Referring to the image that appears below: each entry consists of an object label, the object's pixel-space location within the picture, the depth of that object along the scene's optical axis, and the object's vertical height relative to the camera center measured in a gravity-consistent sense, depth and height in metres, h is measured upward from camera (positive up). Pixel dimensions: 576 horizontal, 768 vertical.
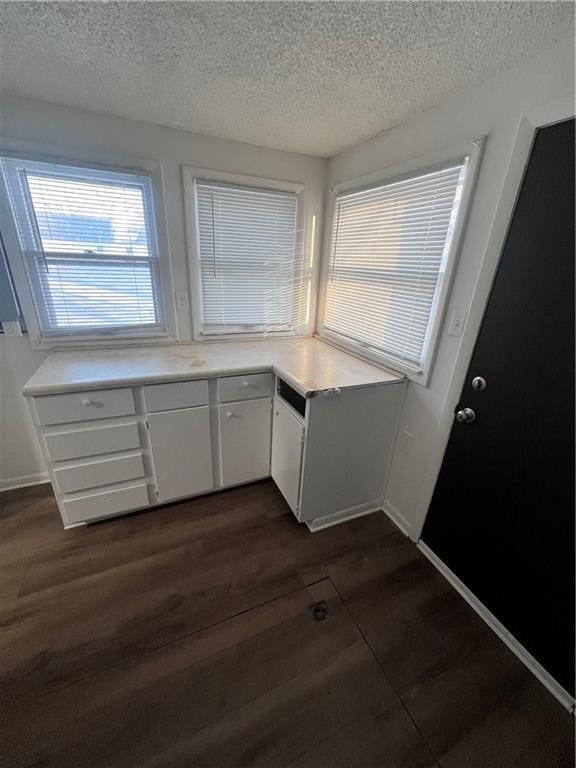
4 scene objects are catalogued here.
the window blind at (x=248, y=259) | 2.06 +0.00
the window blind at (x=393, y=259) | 1.50 +0.05
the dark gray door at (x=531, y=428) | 1.10 -0.60
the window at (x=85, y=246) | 1.71 +0.02
